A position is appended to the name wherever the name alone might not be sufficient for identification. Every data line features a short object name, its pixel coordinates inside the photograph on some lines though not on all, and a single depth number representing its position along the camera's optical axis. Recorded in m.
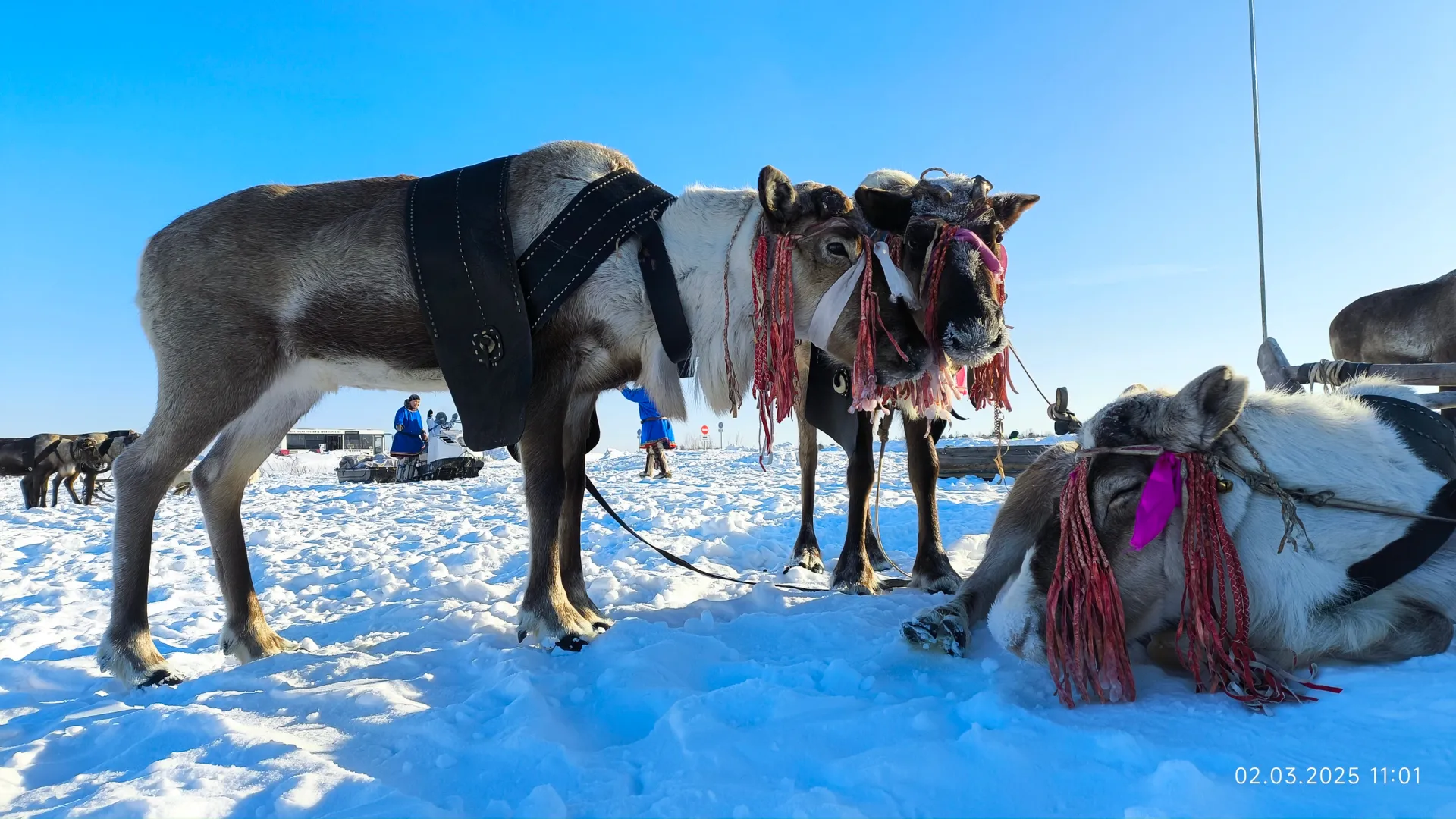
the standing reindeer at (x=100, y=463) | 15.88
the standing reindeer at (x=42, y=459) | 14.88
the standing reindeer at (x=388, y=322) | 3.04
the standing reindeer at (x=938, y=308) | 3.08
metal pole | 6.36
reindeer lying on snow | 2.07
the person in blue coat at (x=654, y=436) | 13.74
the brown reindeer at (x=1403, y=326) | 7.34
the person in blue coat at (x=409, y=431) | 16.41
